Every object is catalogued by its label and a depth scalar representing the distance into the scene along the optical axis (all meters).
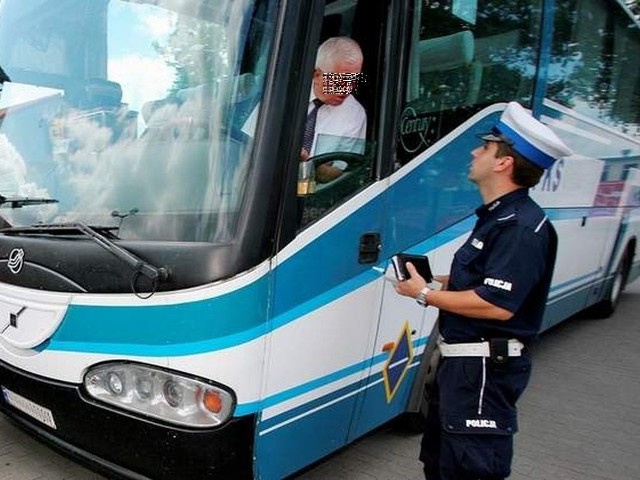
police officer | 2.04
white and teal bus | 2.15
